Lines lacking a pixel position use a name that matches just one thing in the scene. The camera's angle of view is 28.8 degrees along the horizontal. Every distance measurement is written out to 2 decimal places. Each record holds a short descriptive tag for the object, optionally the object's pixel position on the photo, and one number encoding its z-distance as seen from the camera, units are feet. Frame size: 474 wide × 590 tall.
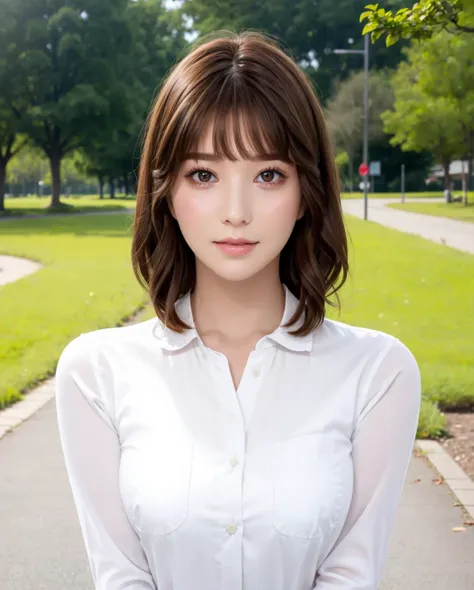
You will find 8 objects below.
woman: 5.95
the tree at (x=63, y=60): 147.43
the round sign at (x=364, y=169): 120.98
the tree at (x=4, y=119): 145.94
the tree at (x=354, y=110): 226.17
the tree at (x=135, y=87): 157.48
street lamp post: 111.24
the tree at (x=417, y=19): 17.31
